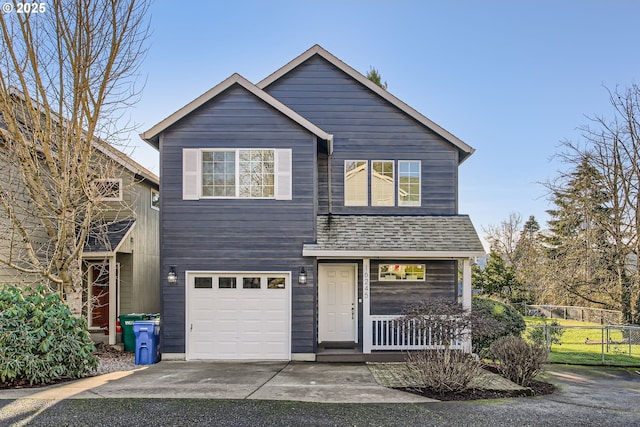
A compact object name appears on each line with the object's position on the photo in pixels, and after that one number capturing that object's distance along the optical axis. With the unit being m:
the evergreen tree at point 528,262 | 22.44
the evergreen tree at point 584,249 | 18.44
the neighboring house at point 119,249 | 12.09
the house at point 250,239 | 11.42
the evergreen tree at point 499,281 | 25.59
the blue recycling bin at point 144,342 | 11.05
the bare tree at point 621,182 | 17.70
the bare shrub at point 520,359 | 9.12
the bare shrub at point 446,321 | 9.22
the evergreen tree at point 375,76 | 18.22
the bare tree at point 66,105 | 9.89
